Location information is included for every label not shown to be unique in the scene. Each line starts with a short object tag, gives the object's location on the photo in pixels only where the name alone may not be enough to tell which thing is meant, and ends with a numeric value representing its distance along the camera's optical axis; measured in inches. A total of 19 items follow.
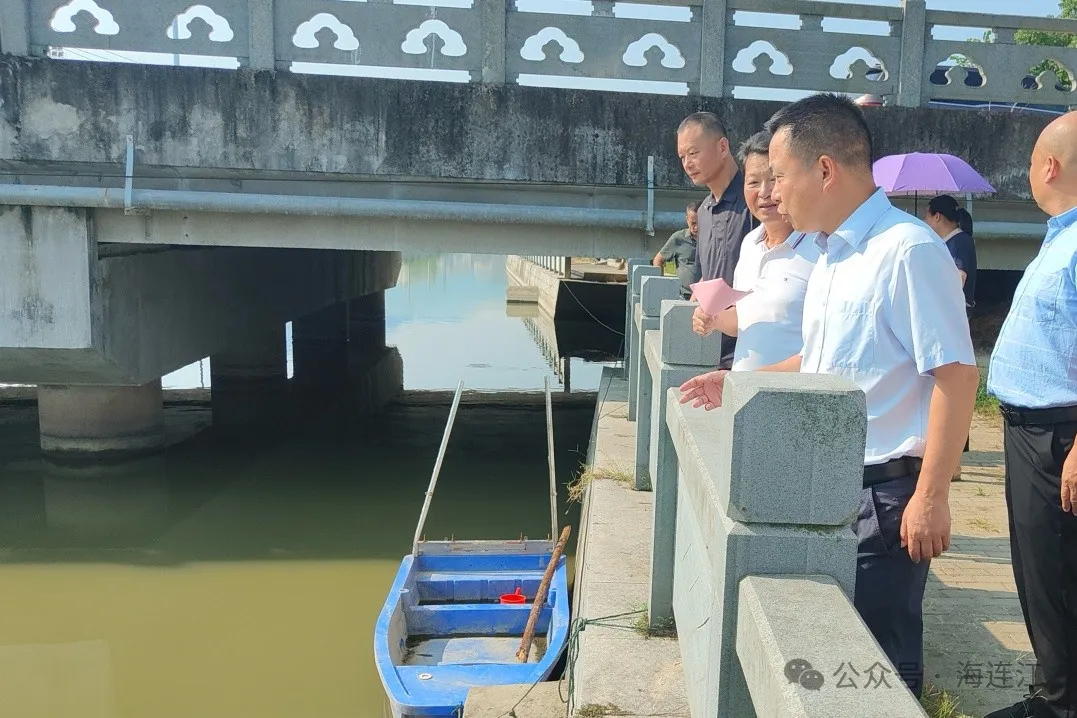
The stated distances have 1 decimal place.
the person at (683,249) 235.1
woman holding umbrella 188.4
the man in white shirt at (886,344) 72.2
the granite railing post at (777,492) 55.5
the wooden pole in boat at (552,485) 245.0
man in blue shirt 86.1
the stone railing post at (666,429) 114.6
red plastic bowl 227.0
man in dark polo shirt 153.9
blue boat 178.4
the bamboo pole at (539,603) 198.8
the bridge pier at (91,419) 350.9
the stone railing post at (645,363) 195.6
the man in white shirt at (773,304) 106.7
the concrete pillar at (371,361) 550.6
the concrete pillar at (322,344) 640.4
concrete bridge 259.8
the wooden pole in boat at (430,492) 244.5
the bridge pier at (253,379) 493.0
